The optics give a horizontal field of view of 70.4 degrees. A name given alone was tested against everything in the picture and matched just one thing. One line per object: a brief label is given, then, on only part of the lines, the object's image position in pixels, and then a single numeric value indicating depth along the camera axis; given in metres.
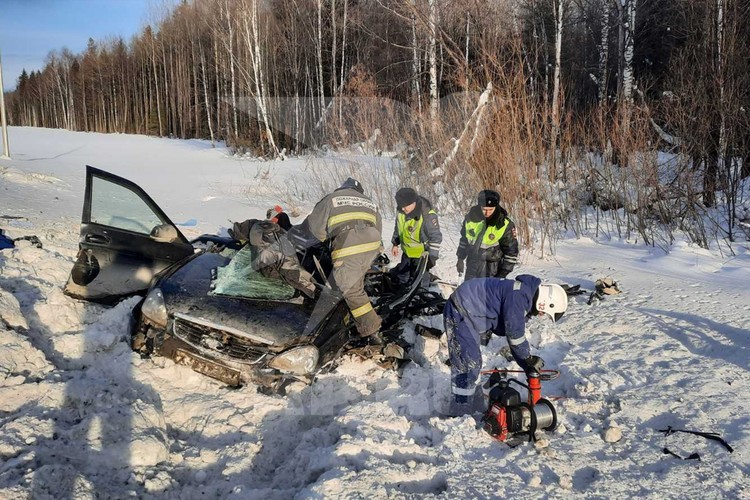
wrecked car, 3.88
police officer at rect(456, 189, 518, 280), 5.73
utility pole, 17.36
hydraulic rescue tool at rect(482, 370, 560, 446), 3.49
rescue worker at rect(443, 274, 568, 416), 3.78
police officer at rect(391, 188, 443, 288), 6.13
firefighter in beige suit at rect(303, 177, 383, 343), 4.46
